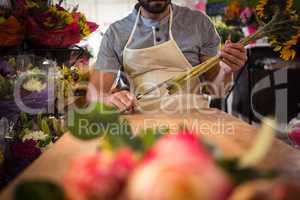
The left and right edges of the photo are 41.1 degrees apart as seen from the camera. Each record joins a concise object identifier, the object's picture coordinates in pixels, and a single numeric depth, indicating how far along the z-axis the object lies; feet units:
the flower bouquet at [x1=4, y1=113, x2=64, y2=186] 3.19
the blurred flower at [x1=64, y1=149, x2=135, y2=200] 1.06
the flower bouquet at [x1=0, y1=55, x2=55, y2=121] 3.15
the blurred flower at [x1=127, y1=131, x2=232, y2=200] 0.98
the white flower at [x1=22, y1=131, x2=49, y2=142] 3.53
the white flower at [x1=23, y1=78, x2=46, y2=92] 3.33
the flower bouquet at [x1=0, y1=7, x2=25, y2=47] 3.51
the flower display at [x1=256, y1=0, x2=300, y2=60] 2.49
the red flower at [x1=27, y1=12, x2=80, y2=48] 3.89
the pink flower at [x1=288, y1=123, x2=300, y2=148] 3.10
